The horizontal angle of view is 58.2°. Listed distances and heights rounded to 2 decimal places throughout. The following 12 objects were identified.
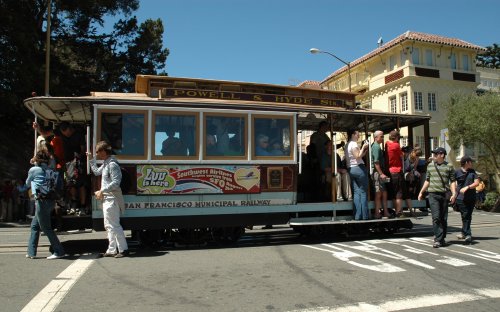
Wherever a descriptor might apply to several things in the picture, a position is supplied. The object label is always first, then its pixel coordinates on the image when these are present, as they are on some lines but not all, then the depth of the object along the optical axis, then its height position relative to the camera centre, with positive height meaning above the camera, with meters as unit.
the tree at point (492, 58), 60.71 +16.71
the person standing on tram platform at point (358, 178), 9.55 +0.08
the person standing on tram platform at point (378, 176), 9.78 +0.12
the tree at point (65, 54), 20.66 +7.12
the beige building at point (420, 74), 35.94 +8.94
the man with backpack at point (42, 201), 7.45 -0.29
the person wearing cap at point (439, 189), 8.52 -0.15
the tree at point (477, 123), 27.72 +3.70
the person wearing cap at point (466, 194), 8.95 -0.26
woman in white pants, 7.56 -0.23
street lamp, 25.08 +7.34
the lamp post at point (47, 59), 18.47 +5.29
